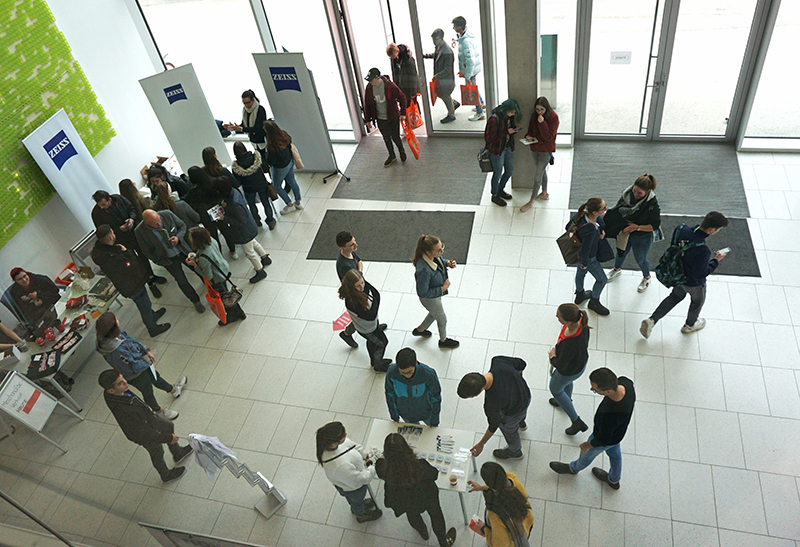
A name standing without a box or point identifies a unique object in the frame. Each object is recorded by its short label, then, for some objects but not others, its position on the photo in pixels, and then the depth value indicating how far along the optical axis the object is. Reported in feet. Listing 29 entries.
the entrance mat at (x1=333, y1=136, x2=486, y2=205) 26.66
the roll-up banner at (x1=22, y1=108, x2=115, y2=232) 22.79
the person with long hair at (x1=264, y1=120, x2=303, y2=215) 24.56
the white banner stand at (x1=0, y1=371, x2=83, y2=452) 14.60
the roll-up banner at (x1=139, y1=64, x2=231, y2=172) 26.27
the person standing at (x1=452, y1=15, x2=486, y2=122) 26.84
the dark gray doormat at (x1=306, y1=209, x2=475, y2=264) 23.76
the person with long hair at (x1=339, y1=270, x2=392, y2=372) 16.39
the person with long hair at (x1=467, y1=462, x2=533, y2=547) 10.73
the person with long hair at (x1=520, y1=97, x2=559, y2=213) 22.13
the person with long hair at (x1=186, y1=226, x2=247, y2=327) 19.47
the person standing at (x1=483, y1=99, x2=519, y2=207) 22.75
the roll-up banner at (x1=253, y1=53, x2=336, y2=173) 26.30
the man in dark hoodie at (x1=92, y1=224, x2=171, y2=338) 19.85
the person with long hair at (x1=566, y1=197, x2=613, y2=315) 17.51
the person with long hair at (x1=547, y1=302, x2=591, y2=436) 13.82
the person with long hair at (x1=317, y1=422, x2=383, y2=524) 12.18
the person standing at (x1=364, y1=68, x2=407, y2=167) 26.66
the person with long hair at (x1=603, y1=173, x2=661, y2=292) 17.66
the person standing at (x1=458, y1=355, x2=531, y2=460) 12.63
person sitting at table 17.88
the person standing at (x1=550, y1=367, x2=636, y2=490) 12.16
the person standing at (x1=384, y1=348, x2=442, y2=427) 13.20
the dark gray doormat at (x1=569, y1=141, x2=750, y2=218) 23.49
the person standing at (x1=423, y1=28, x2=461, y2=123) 27.66
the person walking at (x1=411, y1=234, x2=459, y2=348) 16.35
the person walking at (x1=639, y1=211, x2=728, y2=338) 15.69
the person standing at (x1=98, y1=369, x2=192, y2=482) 14.82
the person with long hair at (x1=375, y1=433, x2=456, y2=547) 11.69
